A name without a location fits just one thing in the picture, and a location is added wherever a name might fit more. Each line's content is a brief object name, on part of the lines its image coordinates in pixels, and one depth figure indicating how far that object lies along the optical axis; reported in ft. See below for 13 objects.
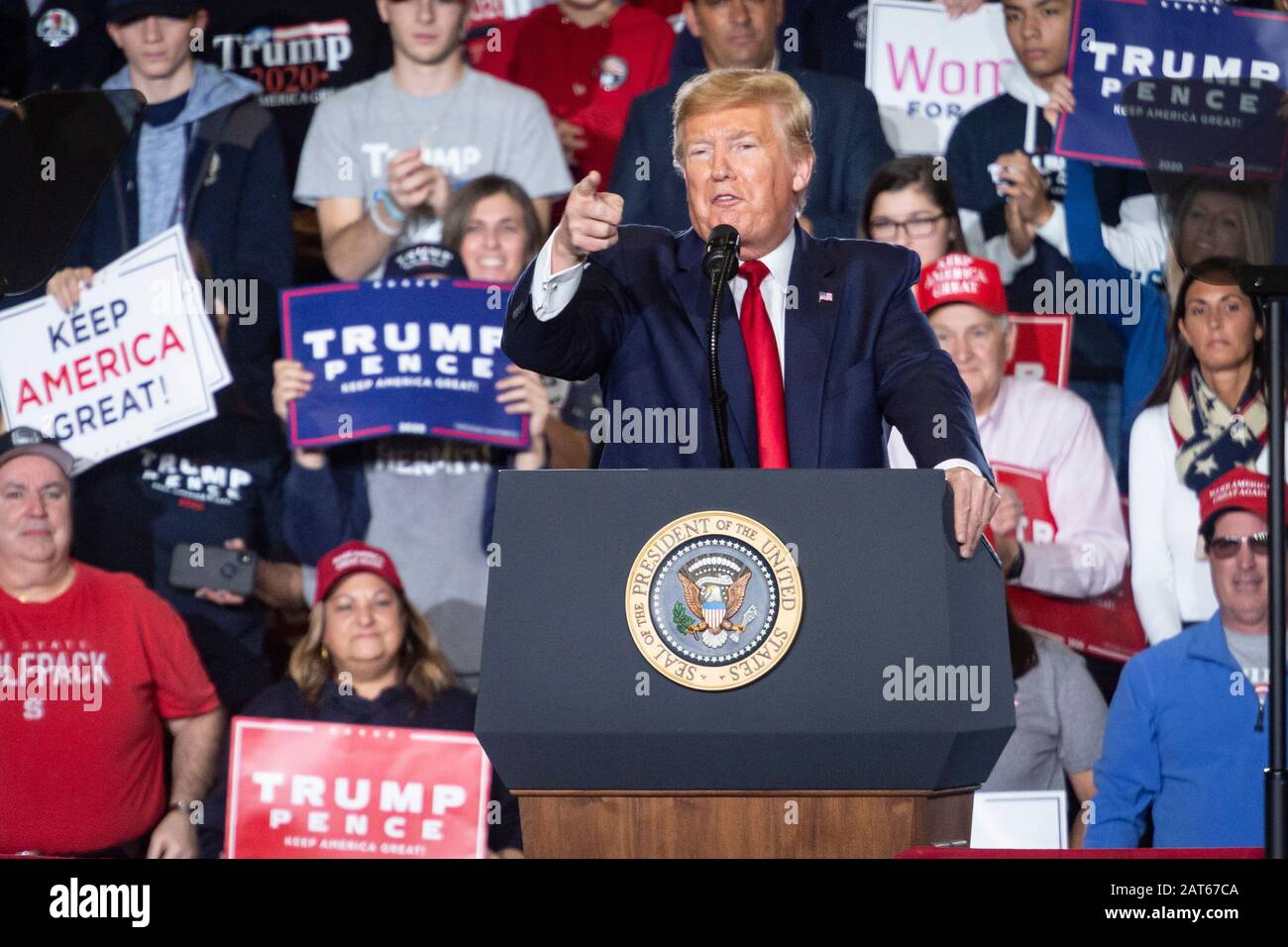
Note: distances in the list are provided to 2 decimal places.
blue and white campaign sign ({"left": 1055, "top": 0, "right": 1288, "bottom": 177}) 15.55
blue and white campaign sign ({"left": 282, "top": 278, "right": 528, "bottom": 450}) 15.52
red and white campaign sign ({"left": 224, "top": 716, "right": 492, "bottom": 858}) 15.02
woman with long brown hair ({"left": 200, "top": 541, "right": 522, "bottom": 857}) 15.10
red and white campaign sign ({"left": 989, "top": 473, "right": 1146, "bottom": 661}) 15.07
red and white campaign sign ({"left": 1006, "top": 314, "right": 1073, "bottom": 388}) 15.39
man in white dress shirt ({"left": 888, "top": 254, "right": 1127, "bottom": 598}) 15.10
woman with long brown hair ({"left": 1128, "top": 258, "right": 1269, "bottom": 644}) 15.10
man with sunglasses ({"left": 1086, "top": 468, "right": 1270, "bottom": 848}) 13.56
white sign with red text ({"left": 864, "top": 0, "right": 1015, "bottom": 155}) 15.66
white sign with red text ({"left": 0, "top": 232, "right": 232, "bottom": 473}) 15.79
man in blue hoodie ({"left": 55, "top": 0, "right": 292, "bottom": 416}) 15.79
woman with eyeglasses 15.42
